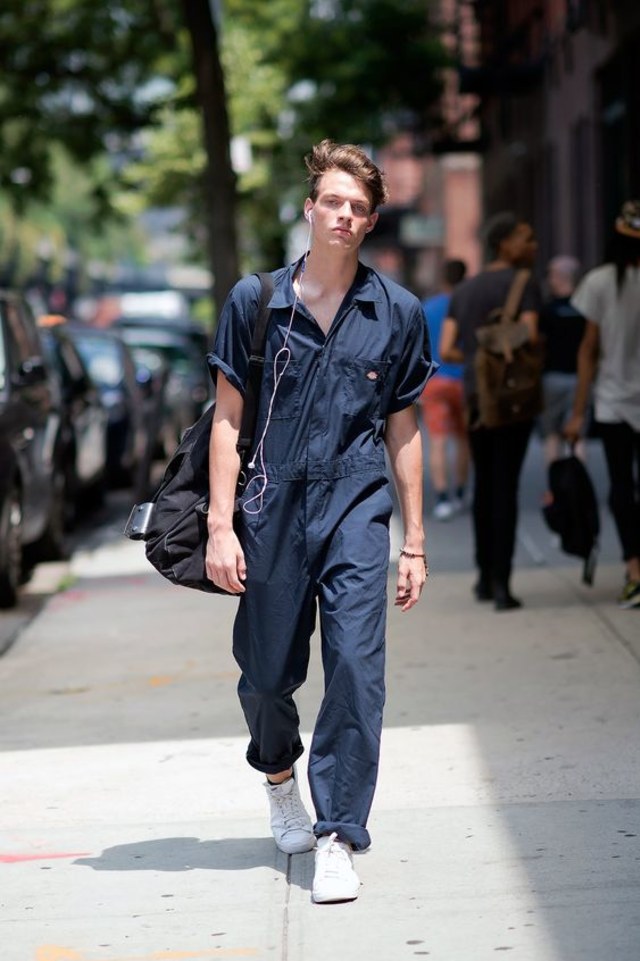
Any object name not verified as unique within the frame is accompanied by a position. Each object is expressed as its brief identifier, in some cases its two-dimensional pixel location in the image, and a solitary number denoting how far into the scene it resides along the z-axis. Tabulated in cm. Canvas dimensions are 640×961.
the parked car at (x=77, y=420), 1534
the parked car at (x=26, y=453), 1120
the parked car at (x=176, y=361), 2200
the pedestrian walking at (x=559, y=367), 1351
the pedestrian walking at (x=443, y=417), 1471
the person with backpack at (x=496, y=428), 988
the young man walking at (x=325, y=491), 514
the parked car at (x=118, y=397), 1853
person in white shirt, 948
